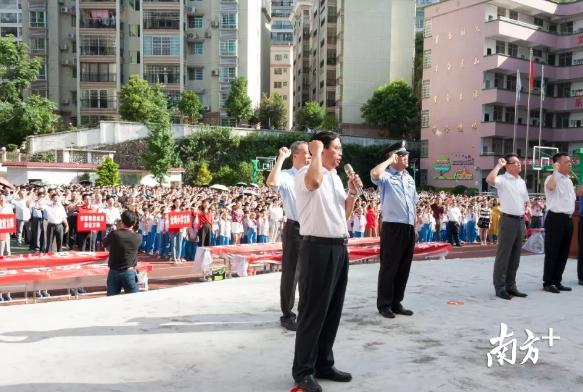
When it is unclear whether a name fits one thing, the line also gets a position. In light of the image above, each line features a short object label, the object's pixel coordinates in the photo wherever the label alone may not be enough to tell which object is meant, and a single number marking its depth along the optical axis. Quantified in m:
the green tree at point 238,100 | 55.72
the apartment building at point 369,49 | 62.50
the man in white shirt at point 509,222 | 7.19
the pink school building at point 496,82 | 46.94
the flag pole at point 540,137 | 42.98
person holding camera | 7.54
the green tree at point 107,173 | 36.59
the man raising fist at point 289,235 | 5.46
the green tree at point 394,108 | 56.46
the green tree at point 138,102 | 51.97
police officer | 6.10
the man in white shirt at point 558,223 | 7.68
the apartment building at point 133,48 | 58.97
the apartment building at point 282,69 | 83.81
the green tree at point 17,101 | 47.00
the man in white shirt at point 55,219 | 15.34
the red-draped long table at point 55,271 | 8.61
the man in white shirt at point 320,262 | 3.97
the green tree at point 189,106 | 54.69
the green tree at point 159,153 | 42.44
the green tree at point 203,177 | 47.78
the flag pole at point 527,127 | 39.23
